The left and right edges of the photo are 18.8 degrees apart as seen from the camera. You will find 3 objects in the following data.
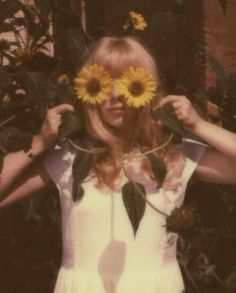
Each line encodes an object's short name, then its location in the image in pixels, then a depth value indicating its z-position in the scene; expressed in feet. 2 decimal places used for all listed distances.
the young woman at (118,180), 4.91
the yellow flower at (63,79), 4.91
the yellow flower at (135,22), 5.39
